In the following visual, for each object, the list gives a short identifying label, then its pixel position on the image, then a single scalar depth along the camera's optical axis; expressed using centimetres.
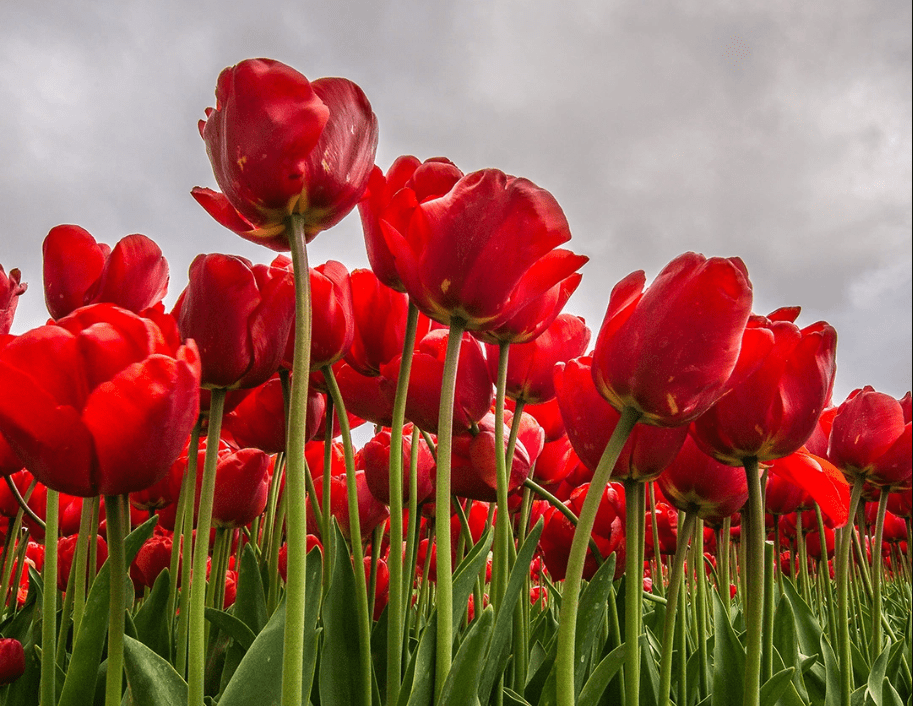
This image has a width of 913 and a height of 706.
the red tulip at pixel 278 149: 37
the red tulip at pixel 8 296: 64
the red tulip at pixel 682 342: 37
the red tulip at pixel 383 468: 69
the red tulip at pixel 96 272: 54
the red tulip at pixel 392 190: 48
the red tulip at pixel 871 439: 75
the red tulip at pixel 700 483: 56
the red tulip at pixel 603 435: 47
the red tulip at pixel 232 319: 41
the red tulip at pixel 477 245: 41
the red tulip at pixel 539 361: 67
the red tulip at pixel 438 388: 57
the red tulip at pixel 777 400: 45
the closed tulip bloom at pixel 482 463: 58
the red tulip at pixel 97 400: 31
